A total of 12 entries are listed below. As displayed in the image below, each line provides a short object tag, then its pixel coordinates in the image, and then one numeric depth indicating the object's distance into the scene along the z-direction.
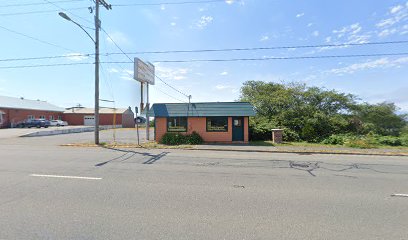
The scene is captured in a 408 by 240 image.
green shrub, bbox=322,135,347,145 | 16.97
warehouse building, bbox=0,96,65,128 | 41.34
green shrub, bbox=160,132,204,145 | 17.16
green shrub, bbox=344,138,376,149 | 15.22
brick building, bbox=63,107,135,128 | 52.53
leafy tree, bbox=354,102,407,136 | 20.14
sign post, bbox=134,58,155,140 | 19.08
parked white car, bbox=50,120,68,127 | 45.68
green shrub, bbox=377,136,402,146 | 16.59
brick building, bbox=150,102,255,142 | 18.00
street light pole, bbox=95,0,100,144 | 17.03
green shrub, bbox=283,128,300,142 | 19.44
